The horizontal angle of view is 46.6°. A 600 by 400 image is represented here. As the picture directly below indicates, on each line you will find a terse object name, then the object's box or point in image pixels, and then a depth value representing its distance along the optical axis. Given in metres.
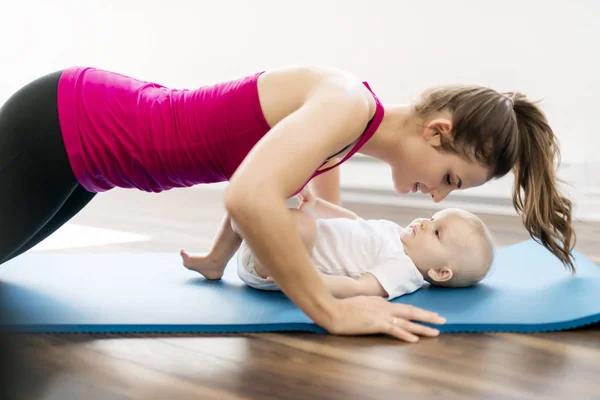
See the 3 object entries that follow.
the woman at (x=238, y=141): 1.49
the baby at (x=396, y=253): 1.71
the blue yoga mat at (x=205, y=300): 1.50
